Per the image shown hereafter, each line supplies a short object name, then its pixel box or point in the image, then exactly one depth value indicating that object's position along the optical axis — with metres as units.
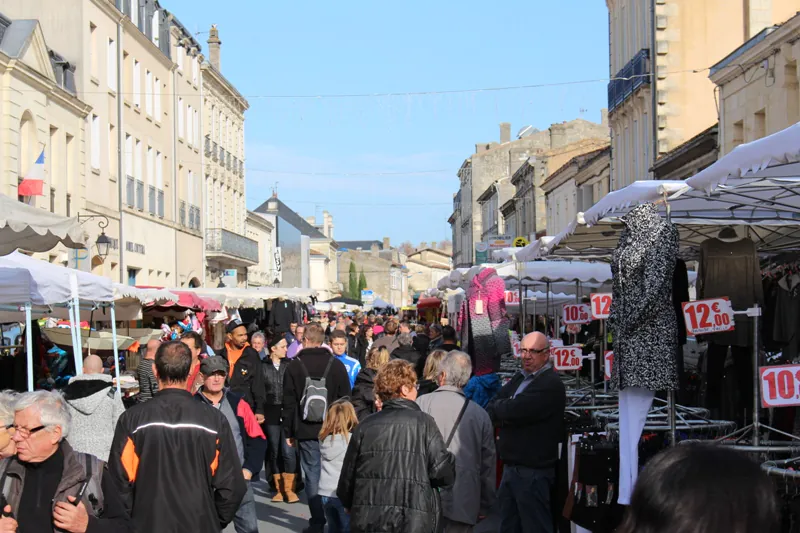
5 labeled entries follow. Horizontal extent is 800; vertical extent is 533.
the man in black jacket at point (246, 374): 12.17
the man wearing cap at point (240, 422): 8.05
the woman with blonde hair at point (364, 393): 10.29
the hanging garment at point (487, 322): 12.46
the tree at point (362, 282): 121.79
